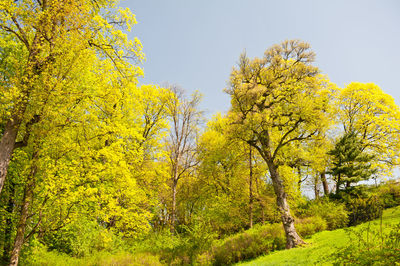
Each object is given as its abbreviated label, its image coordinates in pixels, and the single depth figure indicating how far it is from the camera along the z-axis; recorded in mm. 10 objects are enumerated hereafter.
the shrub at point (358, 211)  14845
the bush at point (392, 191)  15451
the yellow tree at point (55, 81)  7031
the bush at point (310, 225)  15008
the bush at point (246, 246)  13672
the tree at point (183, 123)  20406
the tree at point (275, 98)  14281
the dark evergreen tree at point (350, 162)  18875
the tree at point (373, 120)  20422
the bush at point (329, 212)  15961
